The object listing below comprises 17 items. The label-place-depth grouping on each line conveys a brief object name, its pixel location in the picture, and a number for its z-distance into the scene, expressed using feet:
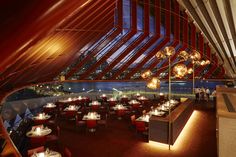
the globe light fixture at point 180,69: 16.92
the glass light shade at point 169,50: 19.09
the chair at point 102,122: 27.35
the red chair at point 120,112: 33.30
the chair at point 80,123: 27.37
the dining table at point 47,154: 15.48
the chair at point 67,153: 15.73
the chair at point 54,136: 21.34
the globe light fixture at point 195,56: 24.34
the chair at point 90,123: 25.84
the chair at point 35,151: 15.76
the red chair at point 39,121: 28.17
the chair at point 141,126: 24.86
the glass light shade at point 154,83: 17.12
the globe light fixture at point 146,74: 22.21
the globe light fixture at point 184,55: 22.25
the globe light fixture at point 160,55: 19.73
